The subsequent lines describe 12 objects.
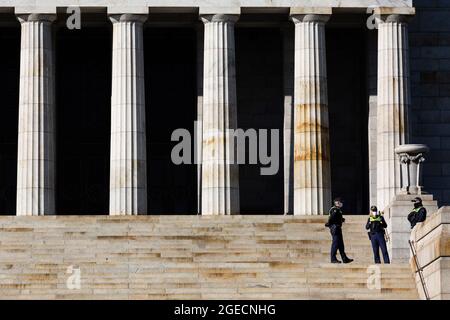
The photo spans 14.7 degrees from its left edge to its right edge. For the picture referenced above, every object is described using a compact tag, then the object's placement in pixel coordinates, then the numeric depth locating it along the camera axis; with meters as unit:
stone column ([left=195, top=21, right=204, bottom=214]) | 84.27
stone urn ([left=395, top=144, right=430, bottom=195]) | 72.06
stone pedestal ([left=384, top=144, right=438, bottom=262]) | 70.00
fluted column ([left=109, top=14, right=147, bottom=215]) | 79.06
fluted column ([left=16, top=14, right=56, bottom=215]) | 79.12
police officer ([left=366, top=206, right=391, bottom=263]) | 65.50
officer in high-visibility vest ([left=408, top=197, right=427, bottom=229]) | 66.19
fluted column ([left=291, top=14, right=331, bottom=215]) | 79.38
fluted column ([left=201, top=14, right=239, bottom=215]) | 79.06
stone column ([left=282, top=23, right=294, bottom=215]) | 84.19
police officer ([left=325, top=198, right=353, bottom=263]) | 65.81
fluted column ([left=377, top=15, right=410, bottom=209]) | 80.25
